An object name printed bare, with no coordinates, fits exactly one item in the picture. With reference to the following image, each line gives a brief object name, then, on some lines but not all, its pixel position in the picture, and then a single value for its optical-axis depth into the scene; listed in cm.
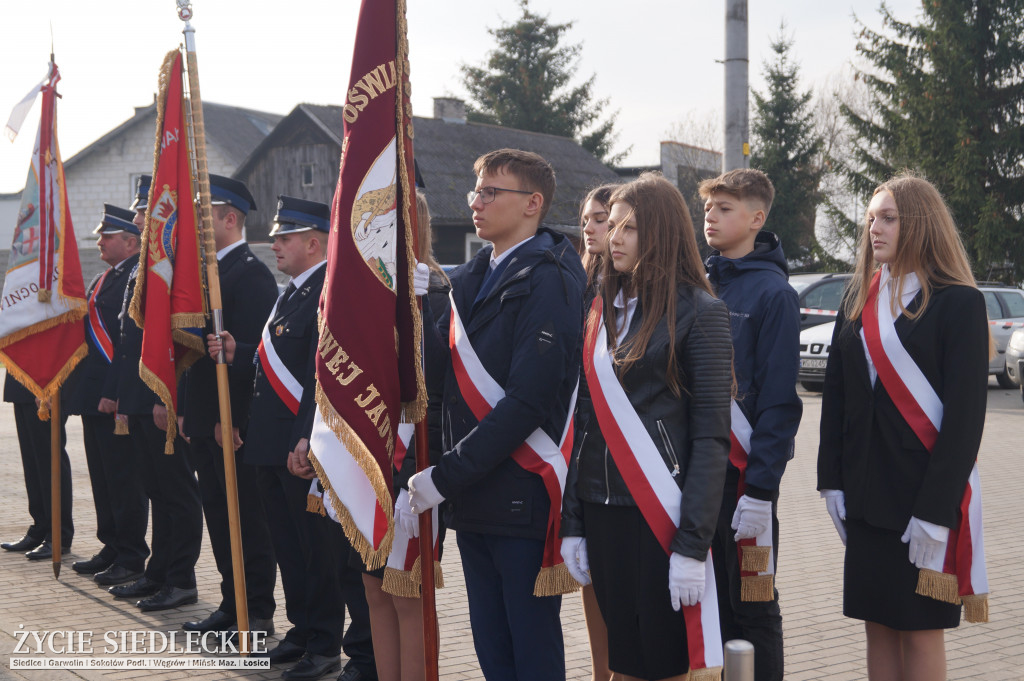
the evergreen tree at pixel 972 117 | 2752
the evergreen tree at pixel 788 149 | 3572
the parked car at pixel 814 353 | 1585
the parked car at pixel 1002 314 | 1719
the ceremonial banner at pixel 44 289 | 697
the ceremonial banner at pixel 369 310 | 342
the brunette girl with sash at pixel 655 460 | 307
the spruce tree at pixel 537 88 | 4547
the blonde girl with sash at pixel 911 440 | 336
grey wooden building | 3150
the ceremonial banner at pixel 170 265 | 537
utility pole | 1327
